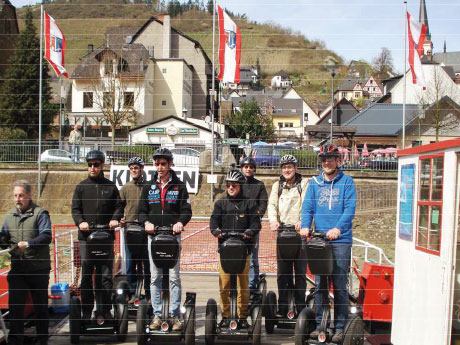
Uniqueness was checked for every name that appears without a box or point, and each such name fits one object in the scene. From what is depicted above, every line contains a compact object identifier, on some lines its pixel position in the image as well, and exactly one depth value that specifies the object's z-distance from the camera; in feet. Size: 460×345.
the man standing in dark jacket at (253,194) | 20.56
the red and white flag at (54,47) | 53.78
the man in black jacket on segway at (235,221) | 18.20
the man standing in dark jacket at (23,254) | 17.42
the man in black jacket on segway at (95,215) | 18.98
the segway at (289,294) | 19.53
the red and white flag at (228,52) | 50.93
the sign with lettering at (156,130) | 97.91
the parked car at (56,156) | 70.85
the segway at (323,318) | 16.66
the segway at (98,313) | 18.44
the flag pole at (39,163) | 54.11
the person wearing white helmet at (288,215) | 20.22
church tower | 218.91
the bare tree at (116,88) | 87.15
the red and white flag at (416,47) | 52.90
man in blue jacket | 17.31
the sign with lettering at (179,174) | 49.57
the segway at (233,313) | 17.70
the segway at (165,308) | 17.49
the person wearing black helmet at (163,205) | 18.11
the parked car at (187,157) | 67.67
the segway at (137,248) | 19.57
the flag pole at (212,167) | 62.19
